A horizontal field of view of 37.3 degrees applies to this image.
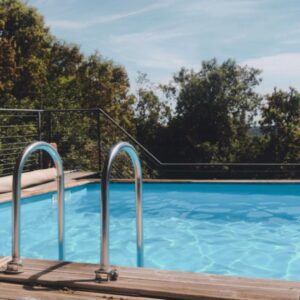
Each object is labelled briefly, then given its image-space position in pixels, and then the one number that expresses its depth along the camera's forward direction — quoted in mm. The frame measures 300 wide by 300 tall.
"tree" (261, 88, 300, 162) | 19938
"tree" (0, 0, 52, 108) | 14453
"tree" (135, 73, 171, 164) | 21875
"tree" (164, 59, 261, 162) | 20984
